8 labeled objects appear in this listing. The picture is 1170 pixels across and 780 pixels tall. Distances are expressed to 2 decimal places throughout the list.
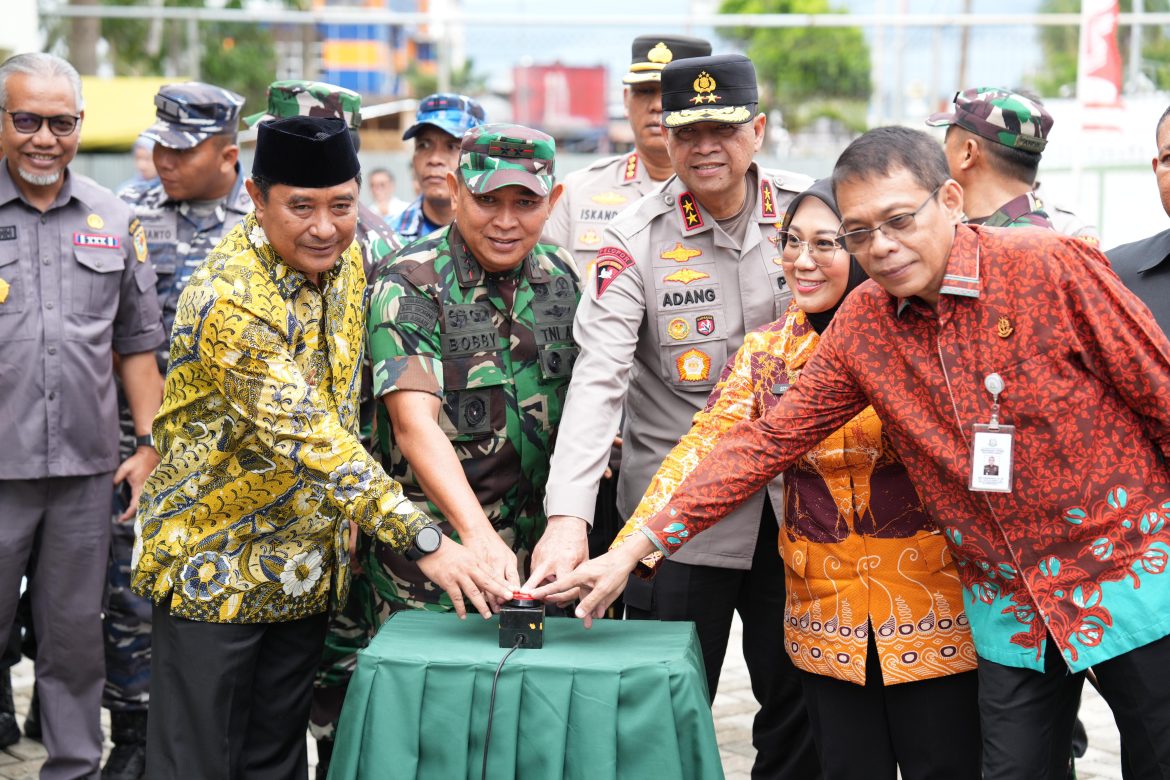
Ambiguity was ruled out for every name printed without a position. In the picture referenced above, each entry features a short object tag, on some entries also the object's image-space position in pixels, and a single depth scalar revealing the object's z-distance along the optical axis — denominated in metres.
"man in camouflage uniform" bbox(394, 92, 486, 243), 5.29
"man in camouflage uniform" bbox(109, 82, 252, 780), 4.51
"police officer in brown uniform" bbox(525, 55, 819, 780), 3.41
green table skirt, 2.49
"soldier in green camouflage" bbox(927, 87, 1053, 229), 3.72
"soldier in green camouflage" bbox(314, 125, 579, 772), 3.25
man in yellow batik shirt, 2.95
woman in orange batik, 2.84
